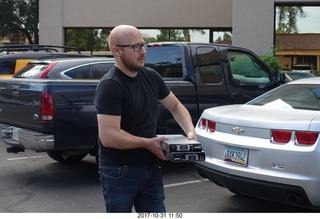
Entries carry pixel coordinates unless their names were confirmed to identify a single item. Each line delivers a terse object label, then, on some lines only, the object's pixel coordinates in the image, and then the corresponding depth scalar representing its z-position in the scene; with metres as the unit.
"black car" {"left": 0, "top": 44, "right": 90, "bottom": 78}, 10.51
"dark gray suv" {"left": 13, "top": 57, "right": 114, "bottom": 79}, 6.86
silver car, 4.30
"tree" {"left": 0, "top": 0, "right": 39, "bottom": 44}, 28.28
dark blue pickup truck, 5.98
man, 2.93
